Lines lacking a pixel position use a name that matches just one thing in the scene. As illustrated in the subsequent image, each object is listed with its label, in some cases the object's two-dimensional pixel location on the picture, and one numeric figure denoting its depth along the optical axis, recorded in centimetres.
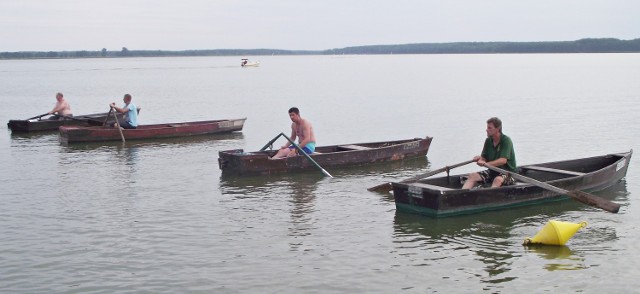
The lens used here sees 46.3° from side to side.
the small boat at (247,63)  15308
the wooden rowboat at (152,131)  2447
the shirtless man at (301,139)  1784
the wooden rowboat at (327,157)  1752
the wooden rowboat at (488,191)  1283
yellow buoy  1112
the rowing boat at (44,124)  2801
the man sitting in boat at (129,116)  2517
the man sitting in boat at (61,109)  2866
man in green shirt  1312
